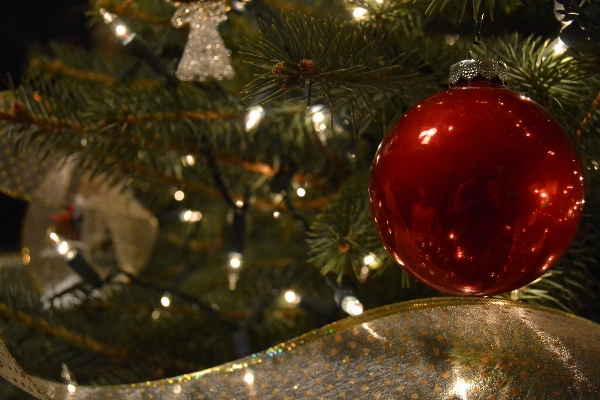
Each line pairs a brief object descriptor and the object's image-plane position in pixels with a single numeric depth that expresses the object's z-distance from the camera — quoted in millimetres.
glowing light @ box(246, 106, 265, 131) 529
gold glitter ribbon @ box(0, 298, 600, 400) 337
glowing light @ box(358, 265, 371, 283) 633
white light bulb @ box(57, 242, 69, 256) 646
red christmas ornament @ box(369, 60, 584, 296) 272
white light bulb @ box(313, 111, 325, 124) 569
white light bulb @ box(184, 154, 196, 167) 613
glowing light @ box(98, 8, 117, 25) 594
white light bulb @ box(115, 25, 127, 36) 569
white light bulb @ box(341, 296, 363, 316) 447
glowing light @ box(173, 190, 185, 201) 865
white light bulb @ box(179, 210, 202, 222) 871
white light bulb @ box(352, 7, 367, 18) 476
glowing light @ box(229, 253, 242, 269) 672
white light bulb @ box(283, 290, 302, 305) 596
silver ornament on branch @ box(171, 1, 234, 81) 475
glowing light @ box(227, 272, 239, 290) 732
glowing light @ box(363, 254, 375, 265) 445
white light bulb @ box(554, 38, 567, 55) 407
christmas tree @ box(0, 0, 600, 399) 377
